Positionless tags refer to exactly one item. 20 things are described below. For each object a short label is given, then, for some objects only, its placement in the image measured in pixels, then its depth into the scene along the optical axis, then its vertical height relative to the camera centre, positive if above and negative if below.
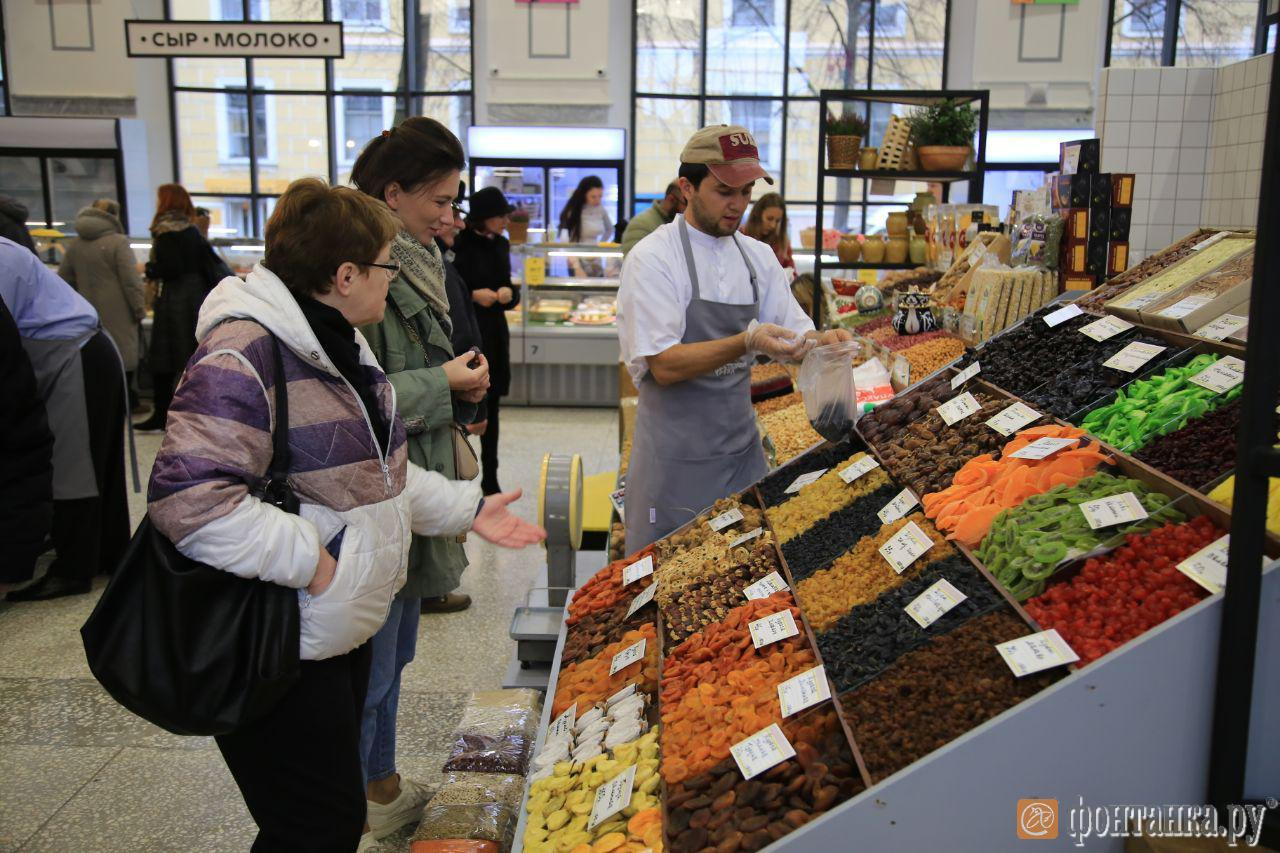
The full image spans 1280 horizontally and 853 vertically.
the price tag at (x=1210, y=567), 1.44 -0.49
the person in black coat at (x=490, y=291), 5.67 -0.45
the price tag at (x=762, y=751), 1.68 -0.88
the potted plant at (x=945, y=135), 4.91 +0.38
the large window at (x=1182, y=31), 12.88 +2.30
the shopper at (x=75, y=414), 3.97 -0.86
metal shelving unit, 4.96 +0.31
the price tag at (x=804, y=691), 1.76 -0.82
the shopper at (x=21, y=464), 3.19 -0.82
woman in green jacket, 2.21 -0.29
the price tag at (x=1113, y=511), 1.73 -0.49
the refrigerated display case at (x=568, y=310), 8.35 -0.81
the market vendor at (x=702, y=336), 2.79 -0.33
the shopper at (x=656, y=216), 5.44 -0.03
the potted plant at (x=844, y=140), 5.05 +0.35
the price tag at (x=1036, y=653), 1.48 -0.63
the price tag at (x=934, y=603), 1.78 -0.67
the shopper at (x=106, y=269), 7.32 -0.47
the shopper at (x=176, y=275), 7.13 -0.50
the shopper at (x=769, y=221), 6.13 -0.05
